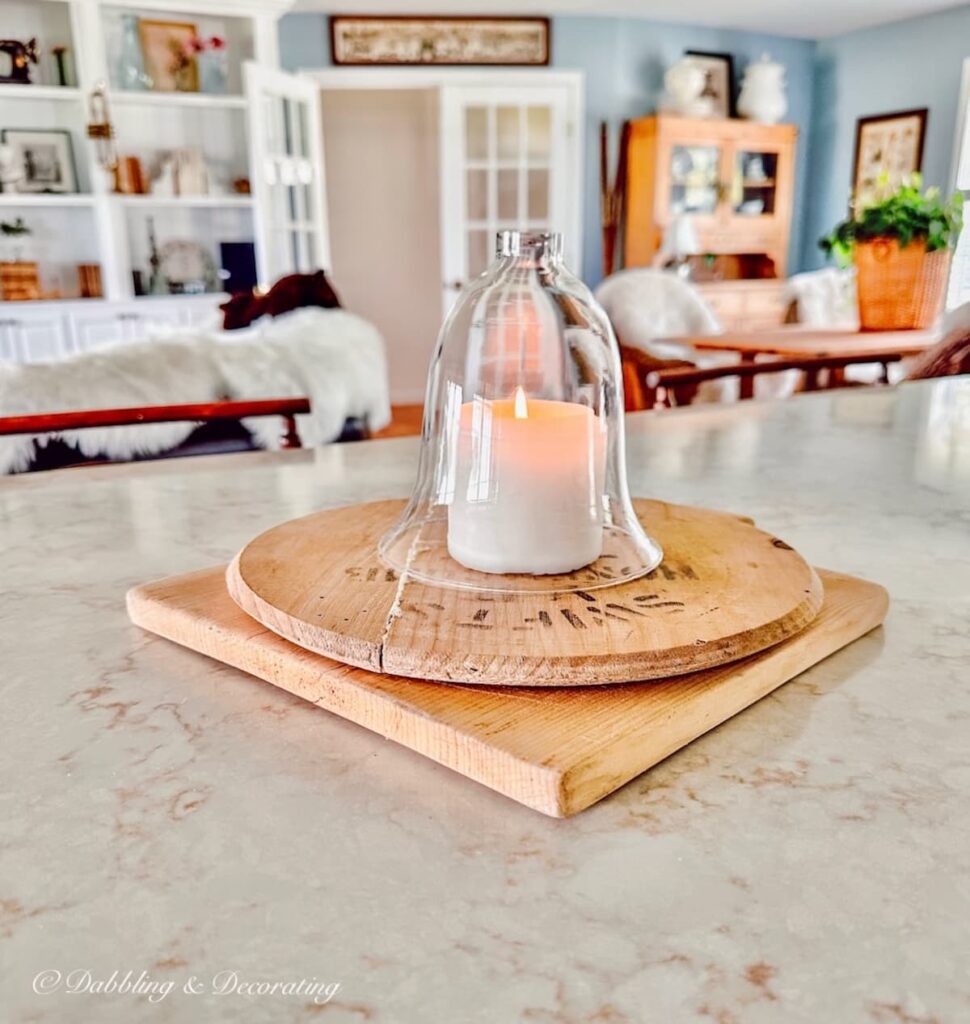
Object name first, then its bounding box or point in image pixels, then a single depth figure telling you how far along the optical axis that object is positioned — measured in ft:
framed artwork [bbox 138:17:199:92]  14.70
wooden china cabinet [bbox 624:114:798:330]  17.34
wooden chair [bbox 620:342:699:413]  7.96
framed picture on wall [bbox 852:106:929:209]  17.70
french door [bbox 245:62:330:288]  14.49
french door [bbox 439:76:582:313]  17.12
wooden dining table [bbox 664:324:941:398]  9.00
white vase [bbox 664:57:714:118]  16.85
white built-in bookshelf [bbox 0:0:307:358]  14.16
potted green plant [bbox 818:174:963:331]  9.12
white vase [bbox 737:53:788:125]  17.95
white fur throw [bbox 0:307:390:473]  6.00
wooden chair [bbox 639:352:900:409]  4.64
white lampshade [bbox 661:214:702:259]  16.89
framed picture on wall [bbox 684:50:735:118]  18.17
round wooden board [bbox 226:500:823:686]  1.35
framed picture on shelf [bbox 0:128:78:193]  14.46
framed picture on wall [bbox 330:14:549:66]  16.76
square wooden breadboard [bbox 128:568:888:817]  1.17
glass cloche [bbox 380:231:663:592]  1.67
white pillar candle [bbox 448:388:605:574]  1.66
